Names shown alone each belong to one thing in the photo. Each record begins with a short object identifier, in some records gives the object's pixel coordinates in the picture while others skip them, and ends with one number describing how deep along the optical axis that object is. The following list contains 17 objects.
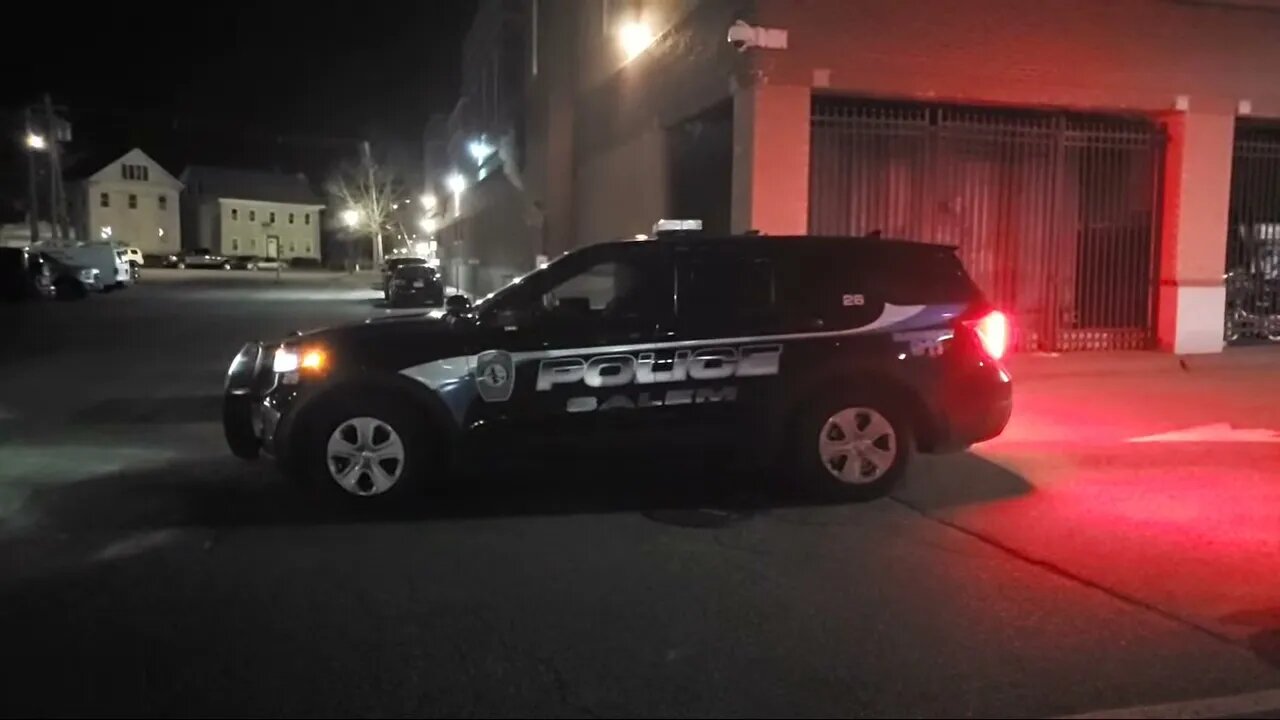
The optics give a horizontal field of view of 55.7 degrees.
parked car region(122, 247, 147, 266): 55.95
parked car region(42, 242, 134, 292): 39.56
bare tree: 77.38
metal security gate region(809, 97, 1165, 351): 15.00
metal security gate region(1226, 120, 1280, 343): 16.62
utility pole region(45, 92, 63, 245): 52.12
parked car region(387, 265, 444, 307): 34.66
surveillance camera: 13.86
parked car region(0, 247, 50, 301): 34.34
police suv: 7.77
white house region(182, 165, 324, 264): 94.69
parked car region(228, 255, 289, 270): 80.00
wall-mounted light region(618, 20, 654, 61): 20.43
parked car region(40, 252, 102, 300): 36.97
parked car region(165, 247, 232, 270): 80.62
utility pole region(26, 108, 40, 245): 51.32
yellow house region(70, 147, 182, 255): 87.75
